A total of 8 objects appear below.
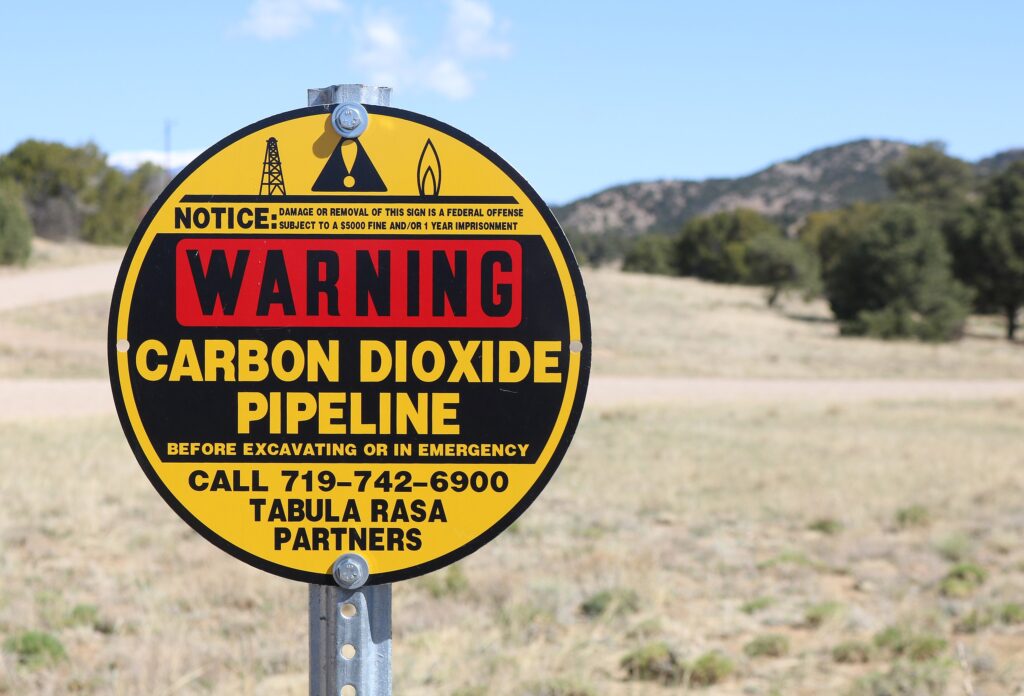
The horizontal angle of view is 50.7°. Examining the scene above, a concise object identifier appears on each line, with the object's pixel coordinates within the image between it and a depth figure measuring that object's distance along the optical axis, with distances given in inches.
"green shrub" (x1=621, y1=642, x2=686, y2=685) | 190.2
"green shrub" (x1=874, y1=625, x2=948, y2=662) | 202.4
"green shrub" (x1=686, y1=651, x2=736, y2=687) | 189.5
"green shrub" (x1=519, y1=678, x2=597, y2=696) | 169.2
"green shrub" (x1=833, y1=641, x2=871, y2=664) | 202.4
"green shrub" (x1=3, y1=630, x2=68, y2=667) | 182.5
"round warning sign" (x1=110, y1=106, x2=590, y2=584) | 64.2
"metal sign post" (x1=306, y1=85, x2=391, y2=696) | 61.6
